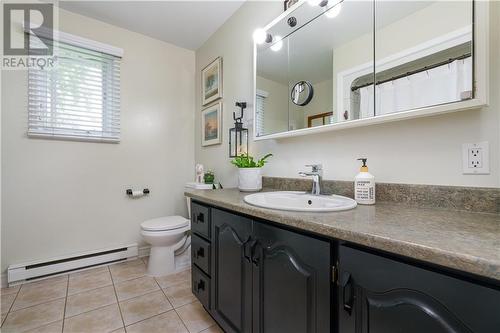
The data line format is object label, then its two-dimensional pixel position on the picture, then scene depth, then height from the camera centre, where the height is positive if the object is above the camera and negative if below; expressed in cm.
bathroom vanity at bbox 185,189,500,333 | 44 -28
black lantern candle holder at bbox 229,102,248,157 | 191 +27
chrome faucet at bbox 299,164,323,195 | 119 -5
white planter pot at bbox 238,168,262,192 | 149 -9
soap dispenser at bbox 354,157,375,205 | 96 -9
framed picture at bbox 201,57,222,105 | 222 +91
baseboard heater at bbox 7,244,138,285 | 177 -88
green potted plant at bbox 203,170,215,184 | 221 -12
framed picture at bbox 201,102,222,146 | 222 +44
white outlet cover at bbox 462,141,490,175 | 76 +3
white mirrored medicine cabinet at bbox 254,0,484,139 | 81 +51
